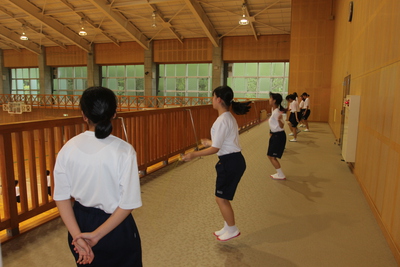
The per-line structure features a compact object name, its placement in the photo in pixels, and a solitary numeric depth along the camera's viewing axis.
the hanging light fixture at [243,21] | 14.63
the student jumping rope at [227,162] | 2.68
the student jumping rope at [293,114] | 8.67
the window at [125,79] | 24.91
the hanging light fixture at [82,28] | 17.80
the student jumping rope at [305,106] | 10.49
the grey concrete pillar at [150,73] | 23.00
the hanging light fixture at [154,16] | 17.23
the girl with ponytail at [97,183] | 1.29
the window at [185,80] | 23.27
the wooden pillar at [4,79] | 28.23
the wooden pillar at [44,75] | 26.34
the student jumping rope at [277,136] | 4.83
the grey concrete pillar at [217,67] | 21.25
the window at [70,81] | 26.66
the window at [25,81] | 28.23
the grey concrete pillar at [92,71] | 24.81
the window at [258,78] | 21.58
